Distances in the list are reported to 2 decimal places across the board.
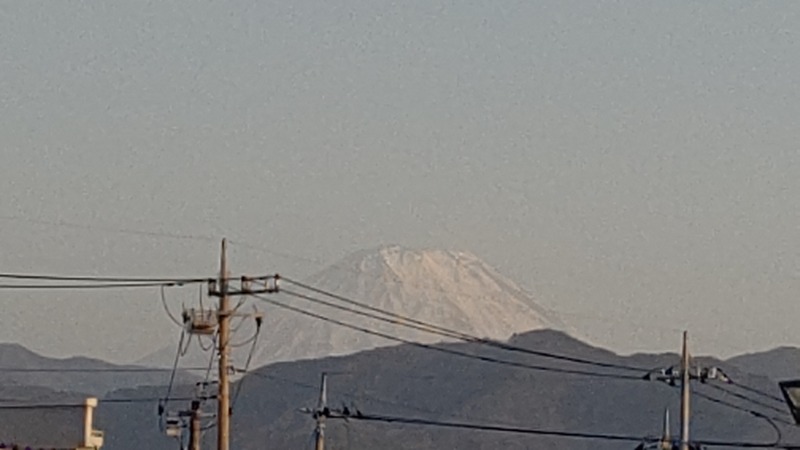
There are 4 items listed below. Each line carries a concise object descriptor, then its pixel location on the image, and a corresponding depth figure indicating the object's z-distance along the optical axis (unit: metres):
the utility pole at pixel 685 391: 84.19
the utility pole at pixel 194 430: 82.44
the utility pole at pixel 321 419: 90.29
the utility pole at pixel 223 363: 65.31
